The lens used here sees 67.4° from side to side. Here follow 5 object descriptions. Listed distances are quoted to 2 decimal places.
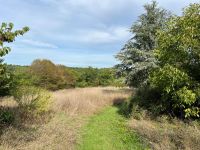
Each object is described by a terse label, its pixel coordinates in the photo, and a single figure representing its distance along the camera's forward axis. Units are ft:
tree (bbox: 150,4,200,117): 22.09
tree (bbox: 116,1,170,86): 38.83
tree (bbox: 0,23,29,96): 13.22
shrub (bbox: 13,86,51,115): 25.17
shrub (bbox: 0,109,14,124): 20.39
